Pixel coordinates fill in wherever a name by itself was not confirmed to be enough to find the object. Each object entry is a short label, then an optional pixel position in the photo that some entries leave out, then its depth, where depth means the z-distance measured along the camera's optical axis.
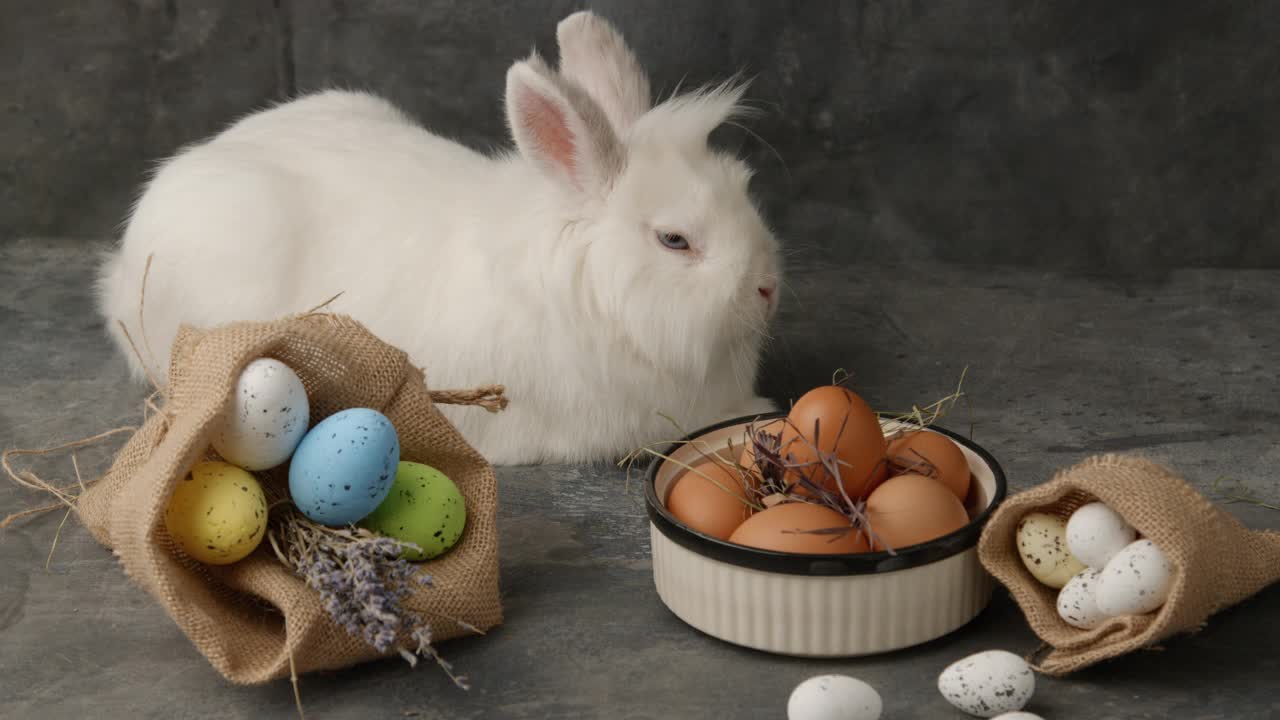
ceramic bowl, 2.31
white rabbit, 2.99
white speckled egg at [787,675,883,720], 2.11
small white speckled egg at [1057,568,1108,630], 2.26
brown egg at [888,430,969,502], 2.51
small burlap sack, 2.17
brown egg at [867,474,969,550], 2.35
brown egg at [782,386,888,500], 2.42
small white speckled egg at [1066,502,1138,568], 2.22
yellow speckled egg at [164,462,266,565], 2.29
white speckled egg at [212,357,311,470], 2.30
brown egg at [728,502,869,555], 2.32
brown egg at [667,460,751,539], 2.45
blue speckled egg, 2.32
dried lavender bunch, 2.27
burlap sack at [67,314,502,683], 2.26
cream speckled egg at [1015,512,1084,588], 2.33
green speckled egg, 2.46
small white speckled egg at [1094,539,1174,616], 2.18
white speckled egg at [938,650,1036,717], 2.18
